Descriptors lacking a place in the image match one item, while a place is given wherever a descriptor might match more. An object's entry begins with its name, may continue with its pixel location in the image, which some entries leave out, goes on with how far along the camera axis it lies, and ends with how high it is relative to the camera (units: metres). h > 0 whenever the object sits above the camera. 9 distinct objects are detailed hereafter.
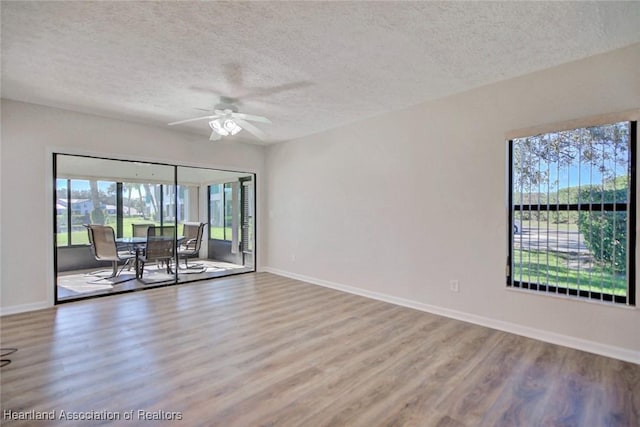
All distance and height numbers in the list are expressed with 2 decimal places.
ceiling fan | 3.46 +1.02
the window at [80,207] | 4.33 +0.06
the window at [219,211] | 6.81 +0.01
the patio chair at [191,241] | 6.23 -0.61
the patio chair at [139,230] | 5.40 -0.33
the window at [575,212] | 2.61 +0.00
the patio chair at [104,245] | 4.90 -0.55
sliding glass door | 4.54 -0.22
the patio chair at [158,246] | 5.55 -0.62
